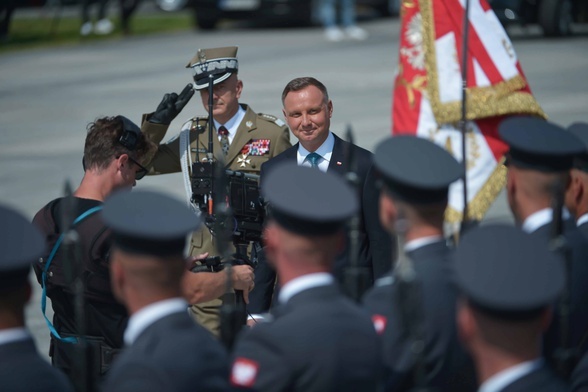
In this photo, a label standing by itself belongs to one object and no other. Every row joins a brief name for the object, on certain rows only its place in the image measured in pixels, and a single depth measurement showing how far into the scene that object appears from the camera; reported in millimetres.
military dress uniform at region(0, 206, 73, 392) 6426
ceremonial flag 14242
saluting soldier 11773
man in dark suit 10453
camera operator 9117
